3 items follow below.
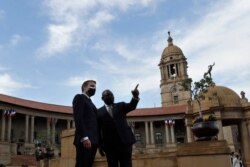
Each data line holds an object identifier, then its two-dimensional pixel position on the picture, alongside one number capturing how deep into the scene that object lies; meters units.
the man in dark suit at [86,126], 4.91
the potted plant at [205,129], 8.42
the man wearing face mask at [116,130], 5.50
